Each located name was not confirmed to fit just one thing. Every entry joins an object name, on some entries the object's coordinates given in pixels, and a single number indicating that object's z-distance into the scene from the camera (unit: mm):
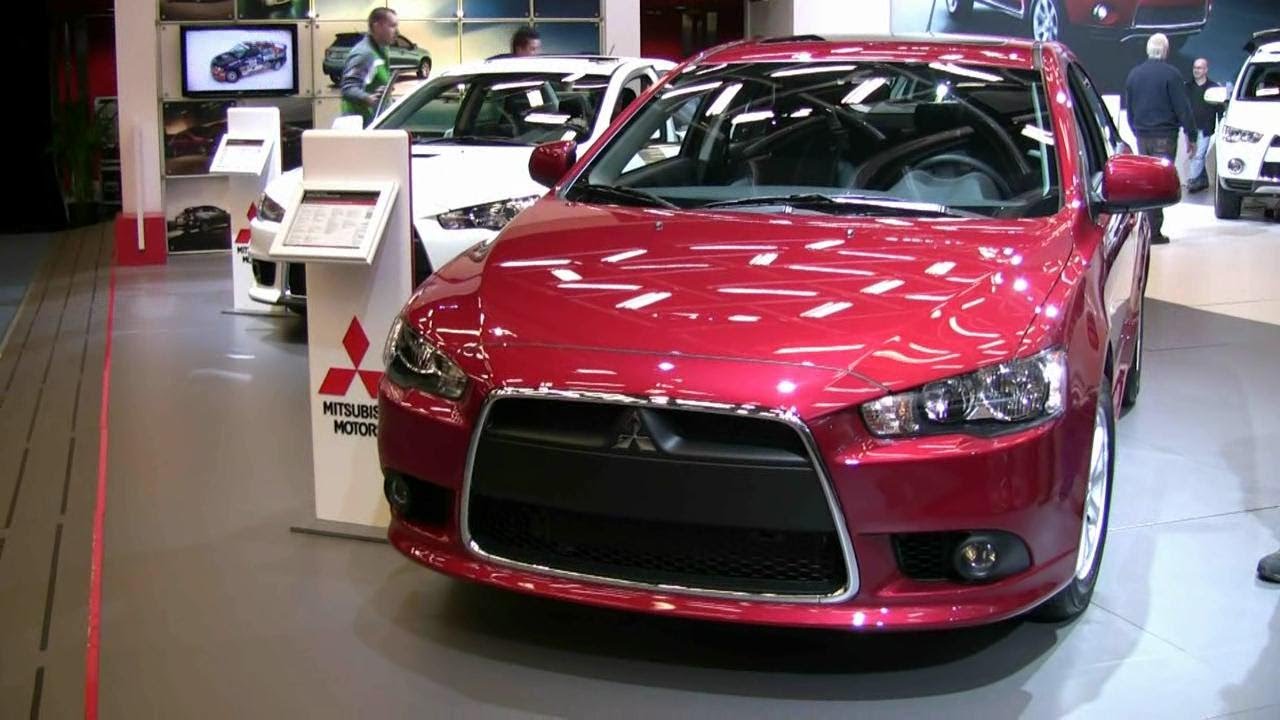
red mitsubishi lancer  2771
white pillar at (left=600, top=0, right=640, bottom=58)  11836
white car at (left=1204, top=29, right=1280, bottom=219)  12500
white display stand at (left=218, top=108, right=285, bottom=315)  7914
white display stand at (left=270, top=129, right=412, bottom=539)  3930
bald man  15273
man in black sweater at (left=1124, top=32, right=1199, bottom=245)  11680
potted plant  13750
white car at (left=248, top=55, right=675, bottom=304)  6152
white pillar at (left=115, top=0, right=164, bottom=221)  10867
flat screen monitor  11109
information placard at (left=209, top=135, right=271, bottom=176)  7867
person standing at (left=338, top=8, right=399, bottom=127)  9258
